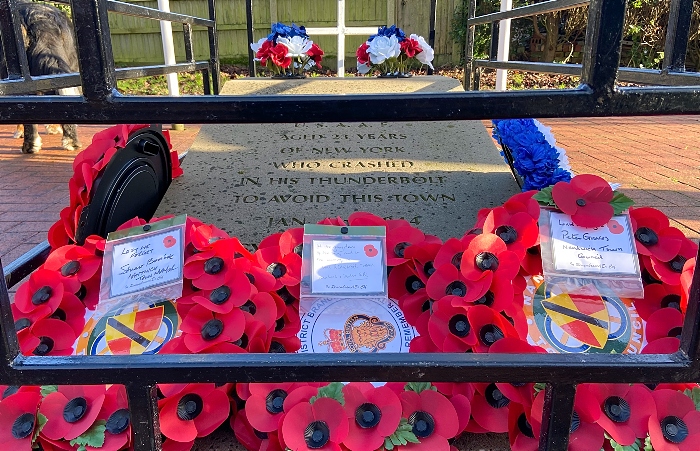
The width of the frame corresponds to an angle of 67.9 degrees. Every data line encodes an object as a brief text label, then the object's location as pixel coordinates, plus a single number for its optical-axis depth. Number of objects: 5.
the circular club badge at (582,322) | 1.13
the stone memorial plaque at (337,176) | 1.87
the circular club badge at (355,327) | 1.22
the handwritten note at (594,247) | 1.17
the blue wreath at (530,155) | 1.90
